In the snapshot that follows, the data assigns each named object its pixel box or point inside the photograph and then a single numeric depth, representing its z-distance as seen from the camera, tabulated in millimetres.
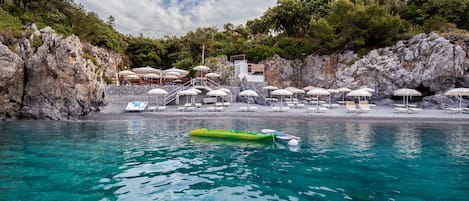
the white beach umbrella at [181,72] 37125
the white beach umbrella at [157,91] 25625
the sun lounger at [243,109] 25094
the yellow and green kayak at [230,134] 12906
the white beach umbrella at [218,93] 26056
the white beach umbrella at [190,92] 26484
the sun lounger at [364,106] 23672
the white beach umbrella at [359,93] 25672
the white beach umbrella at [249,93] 26605
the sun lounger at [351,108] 23625
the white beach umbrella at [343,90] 30938
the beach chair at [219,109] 25548
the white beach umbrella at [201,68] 32762
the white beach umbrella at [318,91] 26525
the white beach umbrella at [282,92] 26641
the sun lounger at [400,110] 23547
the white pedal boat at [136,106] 24344
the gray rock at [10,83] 20672
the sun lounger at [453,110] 22281
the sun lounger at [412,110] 23508
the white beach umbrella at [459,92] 22688
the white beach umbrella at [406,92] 25125
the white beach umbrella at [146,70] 36509
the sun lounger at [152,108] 25059
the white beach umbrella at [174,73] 35044
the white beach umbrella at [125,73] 34969
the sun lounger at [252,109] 25091
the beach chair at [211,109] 25828
